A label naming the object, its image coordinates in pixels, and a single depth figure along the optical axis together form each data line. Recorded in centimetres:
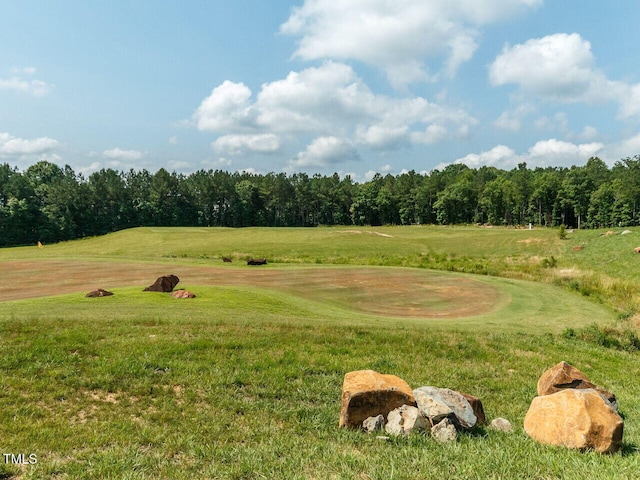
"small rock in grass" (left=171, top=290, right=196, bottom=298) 2308
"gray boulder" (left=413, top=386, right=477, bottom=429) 738
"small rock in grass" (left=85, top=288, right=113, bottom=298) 2224
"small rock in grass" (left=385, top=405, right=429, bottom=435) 718
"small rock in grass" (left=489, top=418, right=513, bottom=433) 782
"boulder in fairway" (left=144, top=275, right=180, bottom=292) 2402
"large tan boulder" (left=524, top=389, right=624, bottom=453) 628
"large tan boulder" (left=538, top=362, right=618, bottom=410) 904
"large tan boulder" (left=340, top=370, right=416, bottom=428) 768
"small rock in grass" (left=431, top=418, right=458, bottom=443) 694
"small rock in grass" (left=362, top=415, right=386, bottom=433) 745
